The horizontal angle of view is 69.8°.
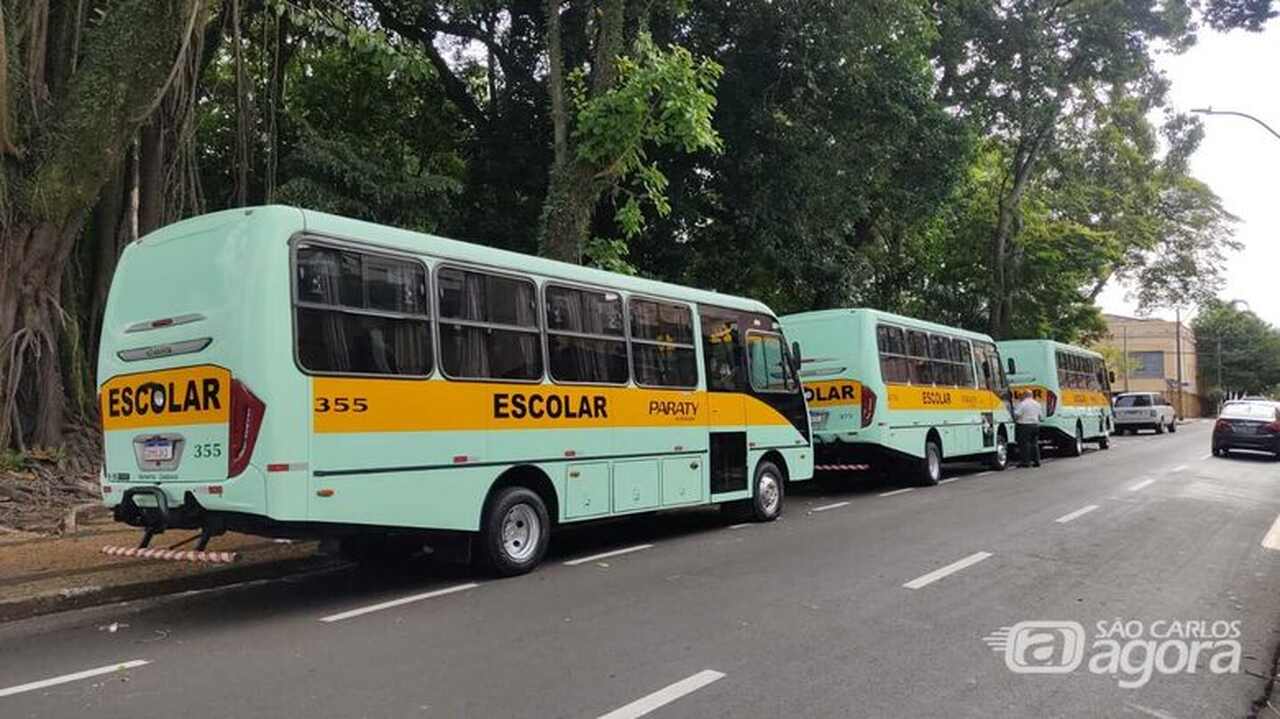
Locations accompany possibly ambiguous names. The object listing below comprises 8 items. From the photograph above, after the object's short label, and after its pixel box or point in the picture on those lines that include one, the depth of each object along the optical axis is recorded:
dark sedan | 22.58
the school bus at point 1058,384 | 23.67
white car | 37.88
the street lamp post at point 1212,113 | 16.69
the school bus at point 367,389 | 6.43
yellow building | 76.01
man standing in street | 20.53
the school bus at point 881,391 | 14.80
